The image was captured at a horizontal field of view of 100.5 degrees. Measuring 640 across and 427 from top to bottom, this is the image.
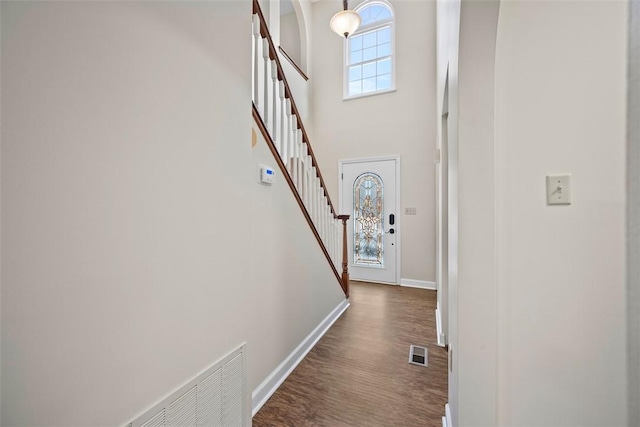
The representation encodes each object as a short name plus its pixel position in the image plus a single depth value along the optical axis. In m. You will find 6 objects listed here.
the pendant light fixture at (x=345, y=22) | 2.79
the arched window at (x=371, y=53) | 4.32
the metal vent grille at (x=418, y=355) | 2.11
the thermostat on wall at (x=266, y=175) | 1.69
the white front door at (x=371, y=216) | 4.29
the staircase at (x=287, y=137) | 1.78
